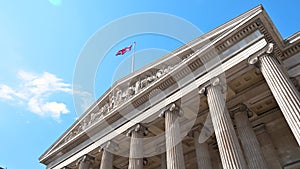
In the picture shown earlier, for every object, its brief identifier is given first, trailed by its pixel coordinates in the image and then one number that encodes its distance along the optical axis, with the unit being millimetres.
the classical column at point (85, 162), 23116
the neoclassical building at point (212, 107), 14742
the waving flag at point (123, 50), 28020
